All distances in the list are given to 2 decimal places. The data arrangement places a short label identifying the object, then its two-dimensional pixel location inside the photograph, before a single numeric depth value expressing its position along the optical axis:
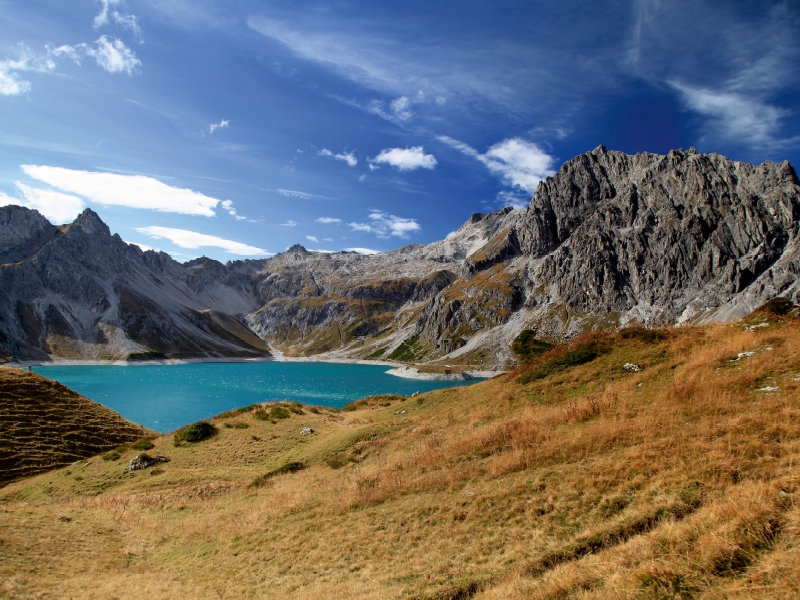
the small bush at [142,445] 35.71
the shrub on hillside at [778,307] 22.42
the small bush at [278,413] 40.16
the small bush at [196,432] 36.41
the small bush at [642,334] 24.61
